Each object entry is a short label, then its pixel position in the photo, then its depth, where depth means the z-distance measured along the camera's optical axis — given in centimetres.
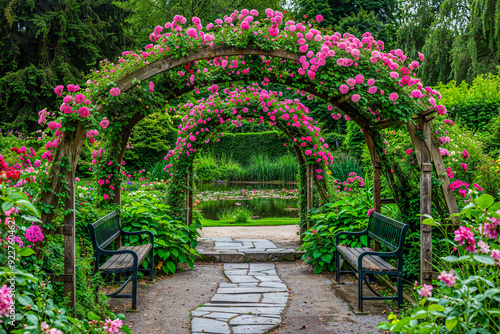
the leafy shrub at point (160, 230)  517
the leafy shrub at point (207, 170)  1744
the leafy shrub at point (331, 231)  534
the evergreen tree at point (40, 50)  1295
